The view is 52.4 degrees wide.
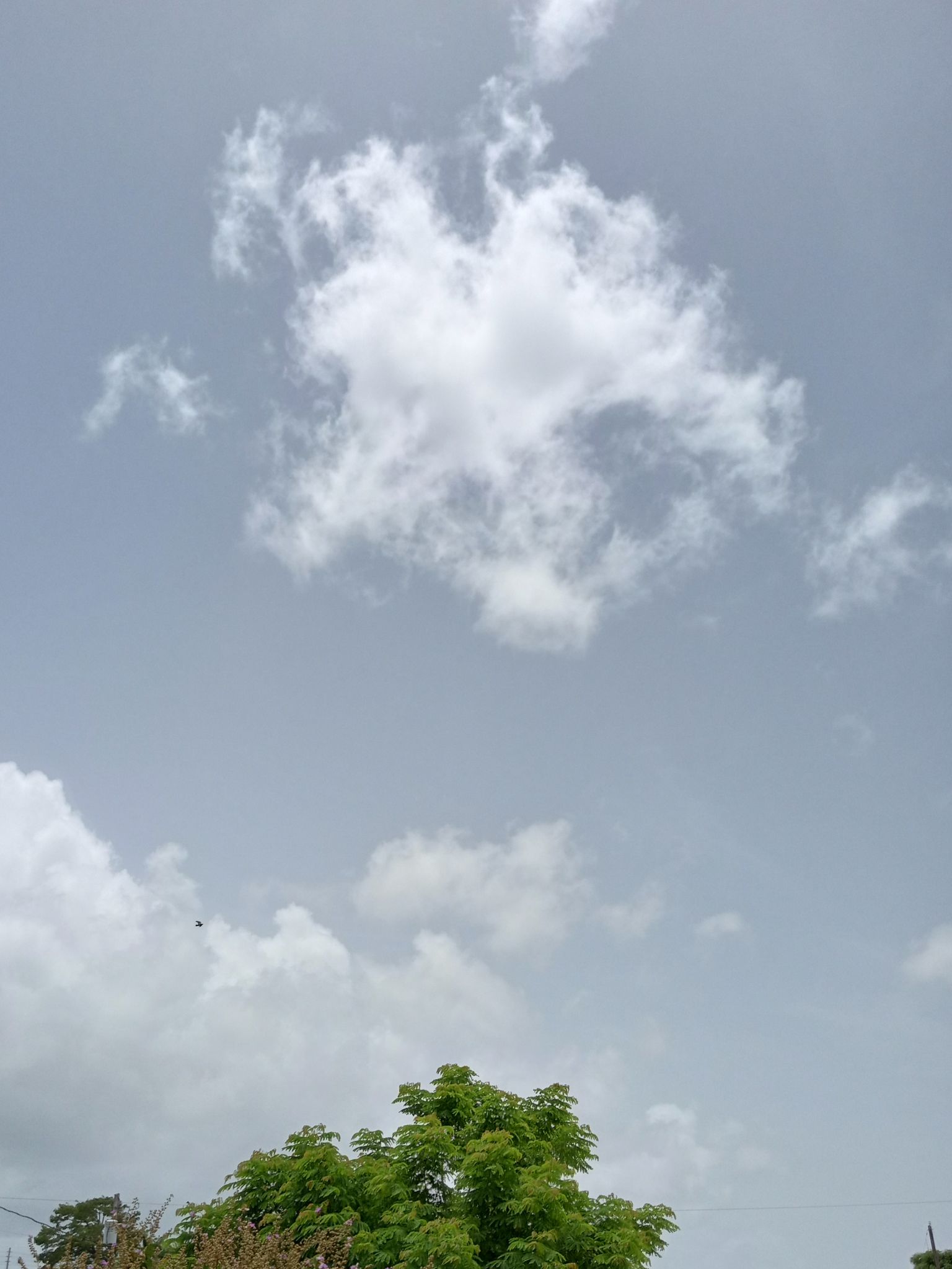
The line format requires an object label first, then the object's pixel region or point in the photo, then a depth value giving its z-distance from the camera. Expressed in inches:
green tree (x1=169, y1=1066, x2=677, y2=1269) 802.8
